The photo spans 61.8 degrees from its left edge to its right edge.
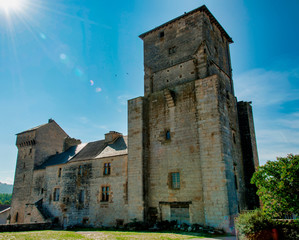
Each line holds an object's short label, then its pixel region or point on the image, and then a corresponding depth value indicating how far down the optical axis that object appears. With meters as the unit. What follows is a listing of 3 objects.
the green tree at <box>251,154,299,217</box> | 9.37
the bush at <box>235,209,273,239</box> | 10.33
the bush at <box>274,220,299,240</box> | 10.27
